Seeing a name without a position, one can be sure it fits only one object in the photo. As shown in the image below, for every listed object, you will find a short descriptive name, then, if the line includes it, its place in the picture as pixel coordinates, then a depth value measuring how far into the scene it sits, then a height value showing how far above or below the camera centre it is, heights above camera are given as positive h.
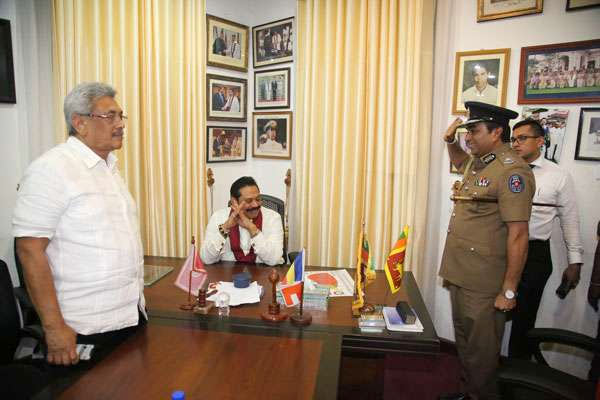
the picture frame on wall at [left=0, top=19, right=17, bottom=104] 2.72 +0.57
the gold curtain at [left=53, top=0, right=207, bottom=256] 3.01 +0.51
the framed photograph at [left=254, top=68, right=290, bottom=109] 3.74 +0.62
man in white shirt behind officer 2.38 -0.37
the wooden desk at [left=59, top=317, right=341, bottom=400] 1.16 -0.71
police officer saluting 1.94 -0.42
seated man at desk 2.48 -0.53
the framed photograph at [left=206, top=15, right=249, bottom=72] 3.58 +1.01
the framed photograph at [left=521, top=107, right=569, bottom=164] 2.55 +0.20
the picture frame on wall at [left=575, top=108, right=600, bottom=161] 2.45 +0.15
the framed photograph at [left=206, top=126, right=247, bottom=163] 3.75 +0.07
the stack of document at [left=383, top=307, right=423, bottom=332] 1.58 -0.69
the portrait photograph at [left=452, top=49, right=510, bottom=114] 2.71 +0.56
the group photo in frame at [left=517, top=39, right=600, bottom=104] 2.45 +0.55
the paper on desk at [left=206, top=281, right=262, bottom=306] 1.84 -0.69
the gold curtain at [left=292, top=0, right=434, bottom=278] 2.95 +0.24
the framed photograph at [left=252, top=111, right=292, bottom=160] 3.78 +0.17
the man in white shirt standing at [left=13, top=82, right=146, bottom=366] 1.29 -0.31
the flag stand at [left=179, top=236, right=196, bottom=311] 1.74 -0.69
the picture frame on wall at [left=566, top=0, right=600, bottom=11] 2.39 +0.95
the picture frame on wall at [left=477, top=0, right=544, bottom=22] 2.55 +0.99
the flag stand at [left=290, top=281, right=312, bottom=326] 1.61 -0.69
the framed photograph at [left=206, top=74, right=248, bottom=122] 3.67 +0.51
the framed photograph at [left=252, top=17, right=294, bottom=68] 3.65 +1.05
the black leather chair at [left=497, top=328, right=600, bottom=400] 1.33 -0.78
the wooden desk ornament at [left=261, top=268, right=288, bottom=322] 1.64 -0.67
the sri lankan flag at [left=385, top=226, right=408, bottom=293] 1.72 -0.48
